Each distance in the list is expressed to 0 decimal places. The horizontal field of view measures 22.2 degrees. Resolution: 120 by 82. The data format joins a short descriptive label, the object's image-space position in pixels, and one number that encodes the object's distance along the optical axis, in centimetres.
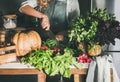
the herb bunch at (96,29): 269
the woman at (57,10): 336
